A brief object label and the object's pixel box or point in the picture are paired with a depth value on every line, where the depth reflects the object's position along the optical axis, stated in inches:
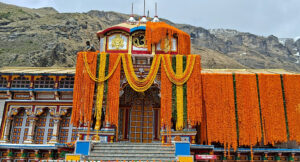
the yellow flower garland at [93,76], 613.0
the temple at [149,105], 605.9
